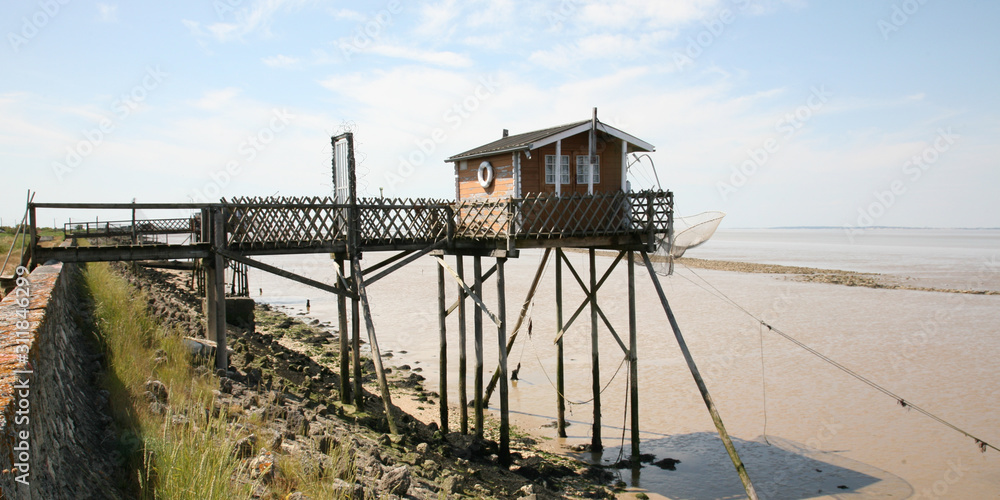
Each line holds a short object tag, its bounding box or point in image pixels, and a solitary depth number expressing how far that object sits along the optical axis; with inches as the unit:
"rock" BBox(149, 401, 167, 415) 291.2
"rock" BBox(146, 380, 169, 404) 319.6
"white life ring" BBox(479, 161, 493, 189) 588.8
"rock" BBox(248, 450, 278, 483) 249.6
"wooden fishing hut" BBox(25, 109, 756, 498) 507.7
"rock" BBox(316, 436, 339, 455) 338.6
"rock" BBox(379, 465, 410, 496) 302.8
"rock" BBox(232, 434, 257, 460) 266.4
